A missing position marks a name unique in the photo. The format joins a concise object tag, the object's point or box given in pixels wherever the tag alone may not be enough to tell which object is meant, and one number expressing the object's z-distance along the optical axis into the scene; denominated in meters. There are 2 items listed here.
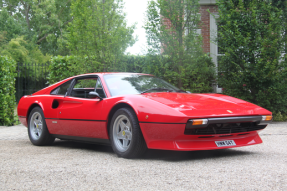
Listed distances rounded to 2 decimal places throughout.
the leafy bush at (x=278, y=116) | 9.07
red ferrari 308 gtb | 3.95
